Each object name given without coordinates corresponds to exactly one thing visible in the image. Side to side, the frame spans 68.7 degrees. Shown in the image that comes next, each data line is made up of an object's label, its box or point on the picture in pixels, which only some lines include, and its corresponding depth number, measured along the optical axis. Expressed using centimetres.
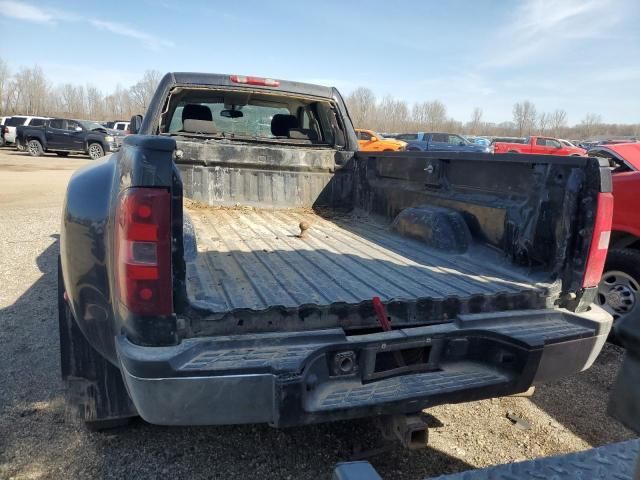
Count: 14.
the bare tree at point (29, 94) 6781
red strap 213
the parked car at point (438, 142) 2475
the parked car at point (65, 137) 2417
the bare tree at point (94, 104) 7725
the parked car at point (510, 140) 3055
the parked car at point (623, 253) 428
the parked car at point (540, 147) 2306
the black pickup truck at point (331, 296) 176
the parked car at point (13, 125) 2627
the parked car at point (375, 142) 2192
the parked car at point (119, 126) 3203
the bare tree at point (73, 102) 7631
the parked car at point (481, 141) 3018
